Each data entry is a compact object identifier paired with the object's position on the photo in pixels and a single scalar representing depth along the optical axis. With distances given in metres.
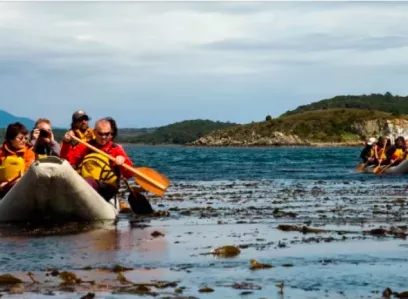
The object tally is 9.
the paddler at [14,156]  16.41
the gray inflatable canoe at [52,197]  14.96
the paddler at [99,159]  16.64
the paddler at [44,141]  16.58
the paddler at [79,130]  17.25
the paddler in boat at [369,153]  41.72
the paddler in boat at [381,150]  40.88
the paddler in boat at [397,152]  39.72
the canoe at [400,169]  37.91
